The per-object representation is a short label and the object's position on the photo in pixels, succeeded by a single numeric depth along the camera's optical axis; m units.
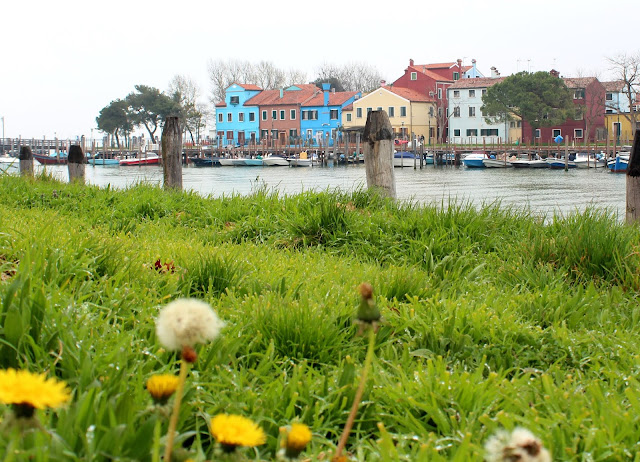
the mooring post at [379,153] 8.63
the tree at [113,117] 90.75
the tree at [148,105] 90.19
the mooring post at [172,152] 10.62
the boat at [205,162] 75.36
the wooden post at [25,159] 13.70
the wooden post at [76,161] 12.48
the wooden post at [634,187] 7.06
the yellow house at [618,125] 77.00
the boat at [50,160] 73.69
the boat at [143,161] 71.69
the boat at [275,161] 69.94
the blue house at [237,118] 91.56
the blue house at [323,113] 86.50
